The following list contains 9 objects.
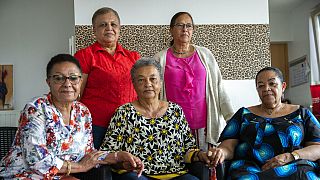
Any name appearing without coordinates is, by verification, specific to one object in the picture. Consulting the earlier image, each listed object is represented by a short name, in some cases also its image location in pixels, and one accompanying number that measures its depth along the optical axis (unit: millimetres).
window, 5505
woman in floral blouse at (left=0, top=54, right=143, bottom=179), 1674
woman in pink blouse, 2439
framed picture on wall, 4674
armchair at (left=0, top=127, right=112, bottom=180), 1768
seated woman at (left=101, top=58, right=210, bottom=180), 1989
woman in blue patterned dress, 1956
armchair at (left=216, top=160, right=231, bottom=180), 1905
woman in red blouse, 2244
